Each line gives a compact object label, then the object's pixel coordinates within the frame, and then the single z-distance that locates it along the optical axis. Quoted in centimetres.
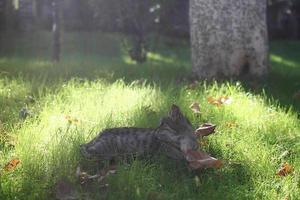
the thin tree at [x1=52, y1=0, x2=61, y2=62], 945
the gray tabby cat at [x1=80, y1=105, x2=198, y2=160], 344
